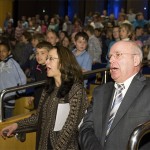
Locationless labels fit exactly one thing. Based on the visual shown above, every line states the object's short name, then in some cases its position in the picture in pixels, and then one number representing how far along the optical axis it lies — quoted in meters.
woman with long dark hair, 3.32
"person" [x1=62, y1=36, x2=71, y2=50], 8.12
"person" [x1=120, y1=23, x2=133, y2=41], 6.49
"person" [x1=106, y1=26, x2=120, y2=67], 7.61
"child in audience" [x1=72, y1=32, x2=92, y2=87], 5.97
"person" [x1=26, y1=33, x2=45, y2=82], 7.27
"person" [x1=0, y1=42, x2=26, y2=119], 5.64
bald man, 2.49
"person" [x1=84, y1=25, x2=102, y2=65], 8.63
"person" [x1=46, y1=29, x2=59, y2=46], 7.00
